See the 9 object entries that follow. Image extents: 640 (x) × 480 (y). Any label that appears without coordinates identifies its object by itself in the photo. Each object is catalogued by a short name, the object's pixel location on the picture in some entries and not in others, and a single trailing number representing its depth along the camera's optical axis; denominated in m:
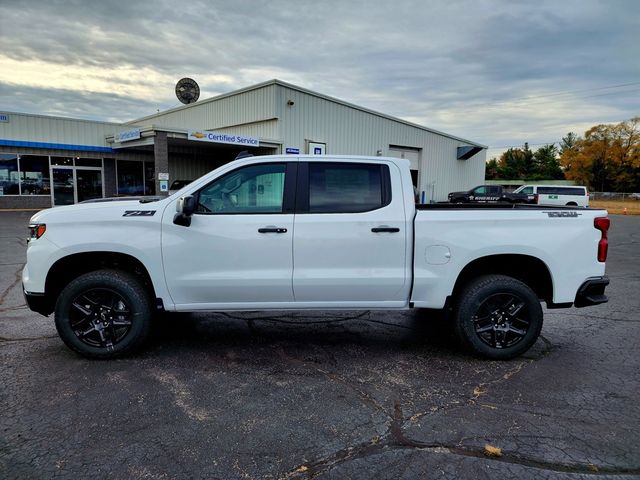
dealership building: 20.55
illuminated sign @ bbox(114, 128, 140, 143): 19.09
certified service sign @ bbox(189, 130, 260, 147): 18.47
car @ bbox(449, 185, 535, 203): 28.41
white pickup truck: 4.08
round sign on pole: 28.30
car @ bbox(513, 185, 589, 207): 32.78
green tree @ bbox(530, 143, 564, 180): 86.50
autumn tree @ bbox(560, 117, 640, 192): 64.50
